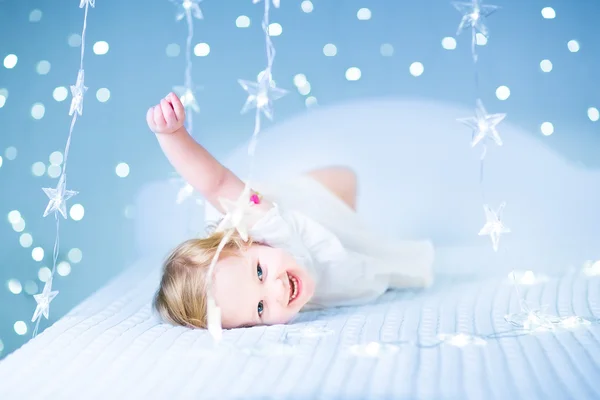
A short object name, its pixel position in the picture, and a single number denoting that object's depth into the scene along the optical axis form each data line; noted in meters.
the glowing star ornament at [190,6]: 1.48
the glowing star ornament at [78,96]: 1.38
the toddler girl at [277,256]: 1.42
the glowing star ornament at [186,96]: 1.96
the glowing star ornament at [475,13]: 1.40
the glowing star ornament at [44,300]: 1.45
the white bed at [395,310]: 1.08
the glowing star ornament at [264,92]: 1.25
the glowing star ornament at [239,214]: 1.13
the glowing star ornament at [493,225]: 1.39
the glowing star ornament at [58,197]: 1.43
